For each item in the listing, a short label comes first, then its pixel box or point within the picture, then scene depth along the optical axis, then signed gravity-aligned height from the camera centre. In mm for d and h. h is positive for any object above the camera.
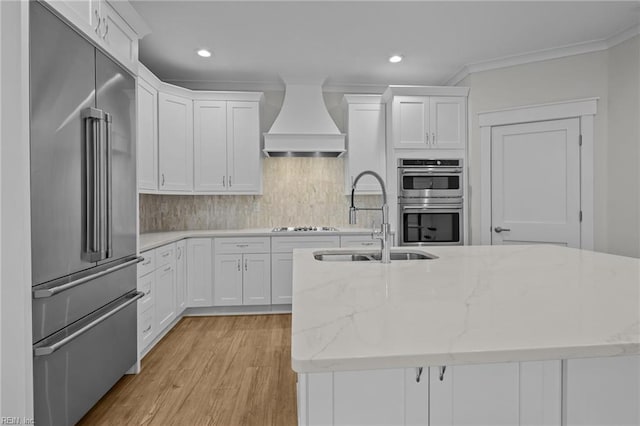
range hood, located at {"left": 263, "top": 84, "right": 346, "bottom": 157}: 4086 +914
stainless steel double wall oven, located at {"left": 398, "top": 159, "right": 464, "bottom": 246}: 4035 +91
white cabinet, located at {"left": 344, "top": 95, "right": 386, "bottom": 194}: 4242 +865
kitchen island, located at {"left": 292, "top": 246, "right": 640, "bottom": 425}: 723 -275
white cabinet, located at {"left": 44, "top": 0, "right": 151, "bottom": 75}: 1782 +1087
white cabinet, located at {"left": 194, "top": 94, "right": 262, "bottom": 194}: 4031 +706
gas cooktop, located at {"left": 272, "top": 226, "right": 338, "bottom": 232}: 4090 -220
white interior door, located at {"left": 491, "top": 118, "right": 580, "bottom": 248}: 3568 +262
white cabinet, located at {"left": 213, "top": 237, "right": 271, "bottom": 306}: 3867 -663
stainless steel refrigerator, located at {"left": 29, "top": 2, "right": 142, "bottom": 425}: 1535 -34
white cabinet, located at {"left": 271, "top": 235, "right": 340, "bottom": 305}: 3939 -526
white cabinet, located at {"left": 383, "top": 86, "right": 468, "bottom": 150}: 4020 +1038
